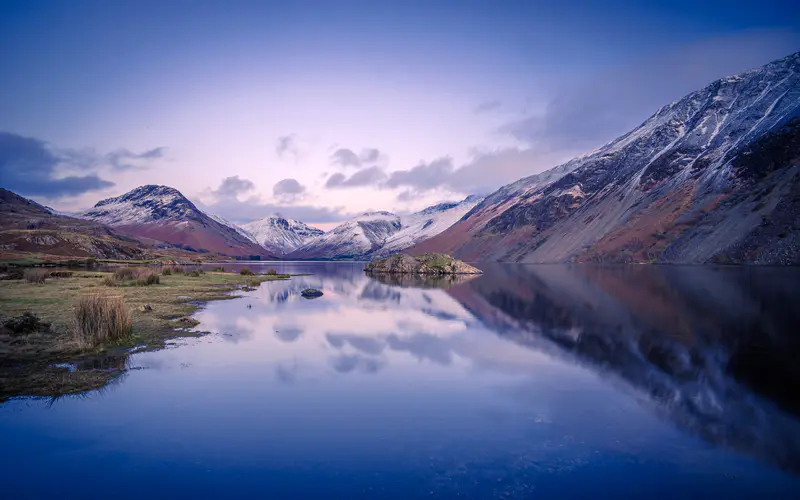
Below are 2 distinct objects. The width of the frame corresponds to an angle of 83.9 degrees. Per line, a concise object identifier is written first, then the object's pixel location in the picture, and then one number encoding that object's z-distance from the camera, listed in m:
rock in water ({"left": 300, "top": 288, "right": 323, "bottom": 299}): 44.25
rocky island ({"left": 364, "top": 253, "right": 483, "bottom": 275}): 91.88
